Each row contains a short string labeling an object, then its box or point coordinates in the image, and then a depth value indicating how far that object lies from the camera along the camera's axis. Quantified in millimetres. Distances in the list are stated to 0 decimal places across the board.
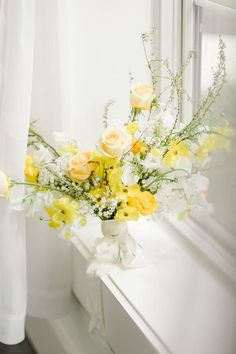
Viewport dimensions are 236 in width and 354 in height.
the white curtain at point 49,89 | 1792
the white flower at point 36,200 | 1823
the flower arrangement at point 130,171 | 1763
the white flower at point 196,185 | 1764
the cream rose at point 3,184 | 1777
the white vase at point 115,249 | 1893
